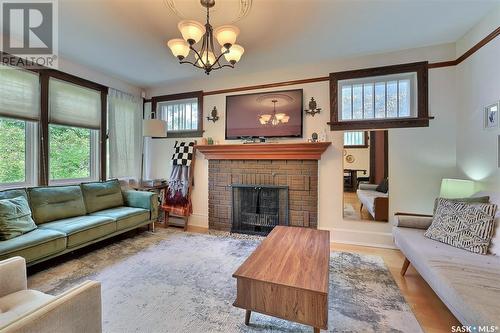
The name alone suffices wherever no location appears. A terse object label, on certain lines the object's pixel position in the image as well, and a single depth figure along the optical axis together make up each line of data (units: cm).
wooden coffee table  137
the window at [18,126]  274
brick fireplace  344
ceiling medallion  206
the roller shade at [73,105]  324
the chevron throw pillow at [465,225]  186
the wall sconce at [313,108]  345
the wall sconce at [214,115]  406
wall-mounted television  355
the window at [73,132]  327
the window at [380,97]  299
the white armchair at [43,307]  90
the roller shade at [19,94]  270
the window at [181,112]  421
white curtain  398
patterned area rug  164
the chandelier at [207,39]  178
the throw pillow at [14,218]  221
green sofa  223
